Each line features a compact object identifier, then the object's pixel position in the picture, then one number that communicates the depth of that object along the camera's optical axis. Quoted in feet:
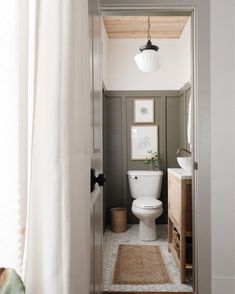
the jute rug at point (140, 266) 7.93
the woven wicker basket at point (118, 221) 12.35
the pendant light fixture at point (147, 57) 10.89
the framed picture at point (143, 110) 13.28
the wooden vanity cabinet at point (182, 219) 7.46
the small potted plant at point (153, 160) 13.03
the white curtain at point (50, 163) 2.20
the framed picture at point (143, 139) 13.26
